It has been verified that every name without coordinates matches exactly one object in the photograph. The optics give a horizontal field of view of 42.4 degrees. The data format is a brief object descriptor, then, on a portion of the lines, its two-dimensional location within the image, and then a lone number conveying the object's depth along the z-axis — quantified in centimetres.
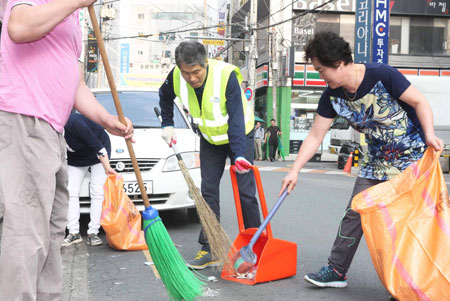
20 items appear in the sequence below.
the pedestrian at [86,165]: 520
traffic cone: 1590
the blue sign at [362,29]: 1645
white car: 577
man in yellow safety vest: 414
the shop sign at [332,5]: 2578
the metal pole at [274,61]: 2575
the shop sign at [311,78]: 2600
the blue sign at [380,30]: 1568
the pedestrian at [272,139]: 2180
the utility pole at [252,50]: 2381
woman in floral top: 354
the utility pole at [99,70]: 3282
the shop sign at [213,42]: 2492
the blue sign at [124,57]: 5859
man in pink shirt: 228
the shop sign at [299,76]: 2603
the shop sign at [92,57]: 3216
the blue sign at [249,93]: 2180
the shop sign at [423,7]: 2553
